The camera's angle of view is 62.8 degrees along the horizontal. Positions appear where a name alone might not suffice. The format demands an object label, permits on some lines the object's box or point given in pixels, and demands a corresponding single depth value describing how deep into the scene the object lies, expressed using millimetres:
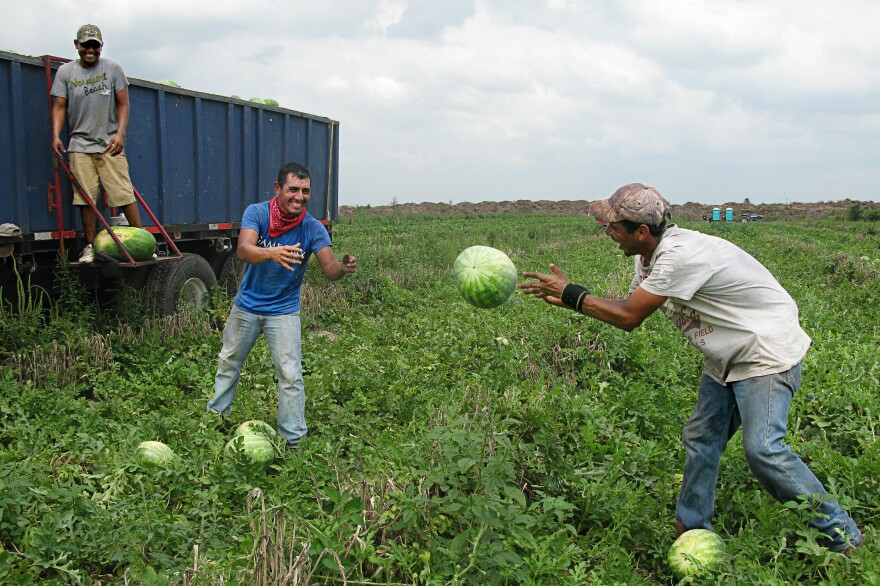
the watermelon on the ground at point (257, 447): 4766
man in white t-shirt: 3648
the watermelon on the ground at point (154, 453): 4641
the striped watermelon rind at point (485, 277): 4473
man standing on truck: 6875
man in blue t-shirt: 5262
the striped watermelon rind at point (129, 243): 7367
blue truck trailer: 6766
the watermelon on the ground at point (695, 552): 3758
